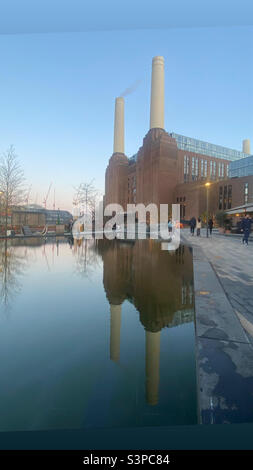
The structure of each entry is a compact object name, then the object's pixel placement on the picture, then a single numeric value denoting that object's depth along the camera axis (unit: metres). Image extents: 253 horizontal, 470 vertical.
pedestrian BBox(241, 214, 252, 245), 14.77
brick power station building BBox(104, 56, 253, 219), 55.94
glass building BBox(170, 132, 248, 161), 78.37
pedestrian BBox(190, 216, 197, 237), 24.82
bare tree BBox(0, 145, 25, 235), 20.78
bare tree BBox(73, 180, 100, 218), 36.34
